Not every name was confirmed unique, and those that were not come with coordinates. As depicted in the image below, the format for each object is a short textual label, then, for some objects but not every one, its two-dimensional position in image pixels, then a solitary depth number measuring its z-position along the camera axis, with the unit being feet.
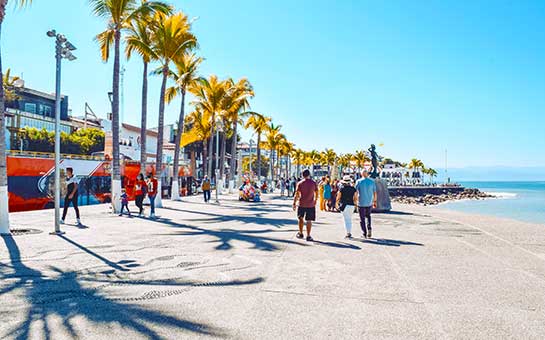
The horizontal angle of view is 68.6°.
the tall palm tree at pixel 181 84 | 78.02
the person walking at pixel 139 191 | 48.62
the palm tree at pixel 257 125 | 151.53
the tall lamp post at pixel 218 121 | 113.52
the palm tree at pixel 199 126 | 150.35
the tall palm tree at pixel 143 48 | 59.21
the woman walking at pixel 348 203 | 33.86
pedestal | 61.89
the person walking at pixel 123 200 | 51.85
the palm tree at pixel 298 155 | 310.45
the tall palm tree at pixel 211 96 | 102.32
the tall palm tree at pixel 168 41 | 64.13
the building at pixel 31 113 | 125.80
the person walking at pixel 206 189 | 78.80
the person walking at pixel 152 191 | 48.39
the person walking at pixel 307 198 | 31.96
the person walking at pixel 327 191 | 63.57
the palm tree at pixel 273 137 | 185.37
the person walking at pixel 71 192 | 39.64
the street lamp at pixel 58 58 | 35.29
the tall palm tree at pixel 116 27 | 50.34
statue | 72.51
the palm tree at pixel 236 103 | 112.27
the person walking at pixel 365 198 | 33.71
